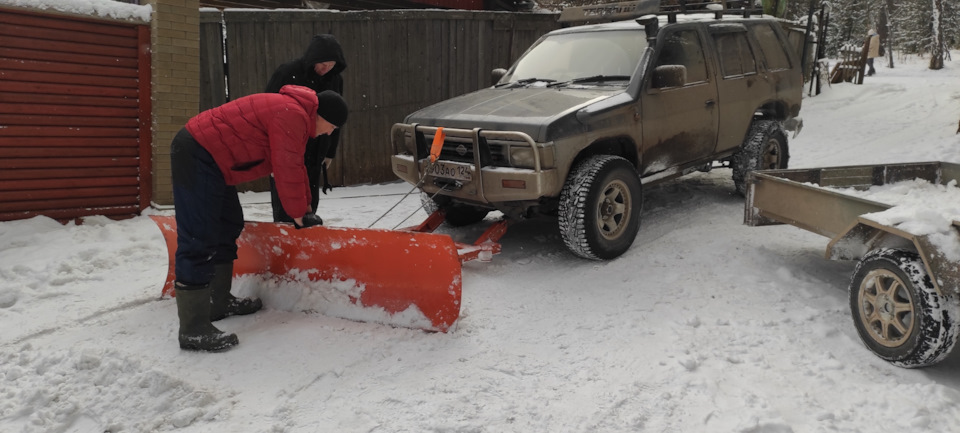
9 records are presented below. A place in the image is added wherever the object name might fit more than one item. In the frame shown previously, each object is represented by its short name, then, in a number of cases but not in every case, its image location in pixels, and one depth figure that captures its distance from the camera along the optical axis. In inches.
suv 197.3
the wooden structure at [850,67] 761.6
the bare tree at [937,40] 1034.7
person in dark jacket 198.5
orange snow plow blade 159.6
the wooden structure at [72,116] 241.1
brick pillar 270.5
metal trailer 132.5
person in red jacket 152.6
